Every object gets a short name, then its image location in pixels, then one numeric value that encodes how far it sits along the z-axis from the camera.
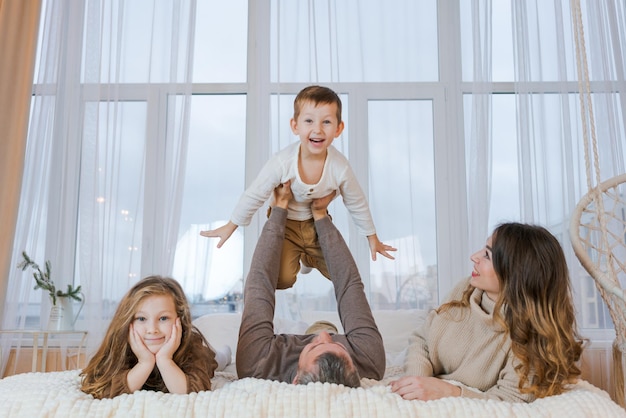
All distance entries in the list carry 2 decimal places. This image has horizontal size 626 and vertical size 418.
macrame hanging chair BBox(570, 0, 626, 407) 1.95
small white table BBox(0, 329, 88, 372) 3.05
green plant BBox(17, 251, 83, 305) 3.20
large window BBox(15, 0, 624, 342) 3.43
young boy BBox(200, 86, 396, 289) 1.88
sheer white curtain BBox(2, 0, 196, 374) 3.41
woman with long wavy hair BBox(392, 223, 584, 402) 1.36
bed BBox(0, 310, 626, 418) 1.11
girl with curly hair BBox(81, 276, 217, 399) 1.33
